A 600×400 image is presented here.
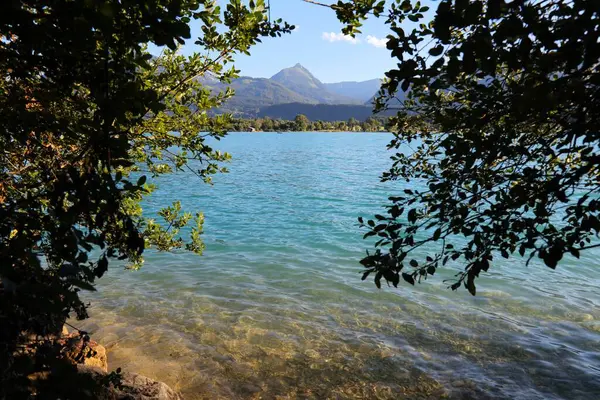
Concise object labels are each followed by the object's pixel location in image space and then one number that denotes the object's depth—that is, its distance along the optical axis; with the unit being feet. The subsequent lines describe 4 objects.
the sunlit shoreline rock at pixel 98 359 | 23.11
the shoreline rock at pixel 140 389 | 19.09
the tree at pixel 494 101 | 7.17
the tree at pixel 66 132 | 5.71
